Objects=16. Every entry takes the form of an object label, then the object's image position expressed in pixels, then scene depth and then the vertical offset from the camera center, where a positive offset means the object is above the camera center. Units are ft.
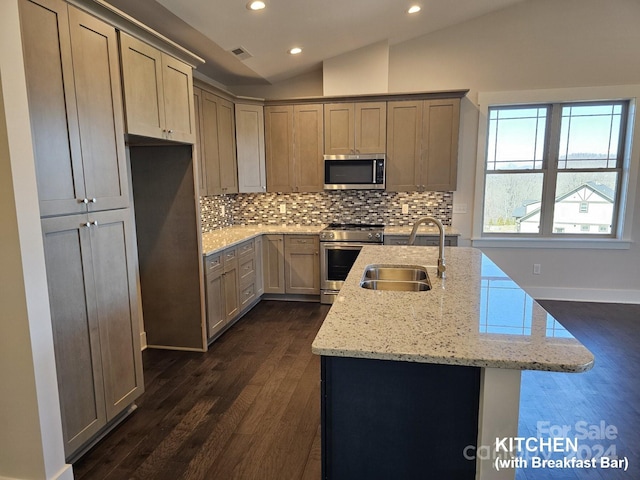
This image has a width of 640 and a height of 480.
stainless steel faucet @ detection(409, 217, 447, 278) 6.94 -1.07
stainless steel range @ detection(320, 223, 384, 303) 13.91 -2.13
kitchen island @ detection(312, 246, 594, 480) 3.89 -2.16
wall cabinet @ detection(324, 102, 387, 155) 14.38 +2.49
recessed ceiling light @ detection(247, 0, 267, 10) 9.11 +4.57
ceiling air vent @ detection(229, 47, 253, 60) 11.63 +4.42
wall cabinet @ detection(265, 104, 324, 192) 14.88 +1.82
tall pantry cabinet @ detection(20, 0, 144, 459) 5.60 -0.21
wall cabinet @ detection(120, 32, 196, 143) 7.45 +2.21
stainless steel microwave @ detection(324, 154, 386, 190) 14.39 +0.81
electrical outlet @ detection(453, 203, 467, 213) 15.40 -0.60
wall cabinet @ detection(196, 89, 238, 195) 12.02 +1.64
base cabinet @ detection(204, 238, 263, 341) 10.85 -2.87
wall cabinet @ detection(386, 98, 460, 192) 14.05 +1.79
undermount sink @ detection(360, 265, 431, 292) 7.36 -1.72
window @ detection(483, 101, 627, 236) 14.49 +0.95
